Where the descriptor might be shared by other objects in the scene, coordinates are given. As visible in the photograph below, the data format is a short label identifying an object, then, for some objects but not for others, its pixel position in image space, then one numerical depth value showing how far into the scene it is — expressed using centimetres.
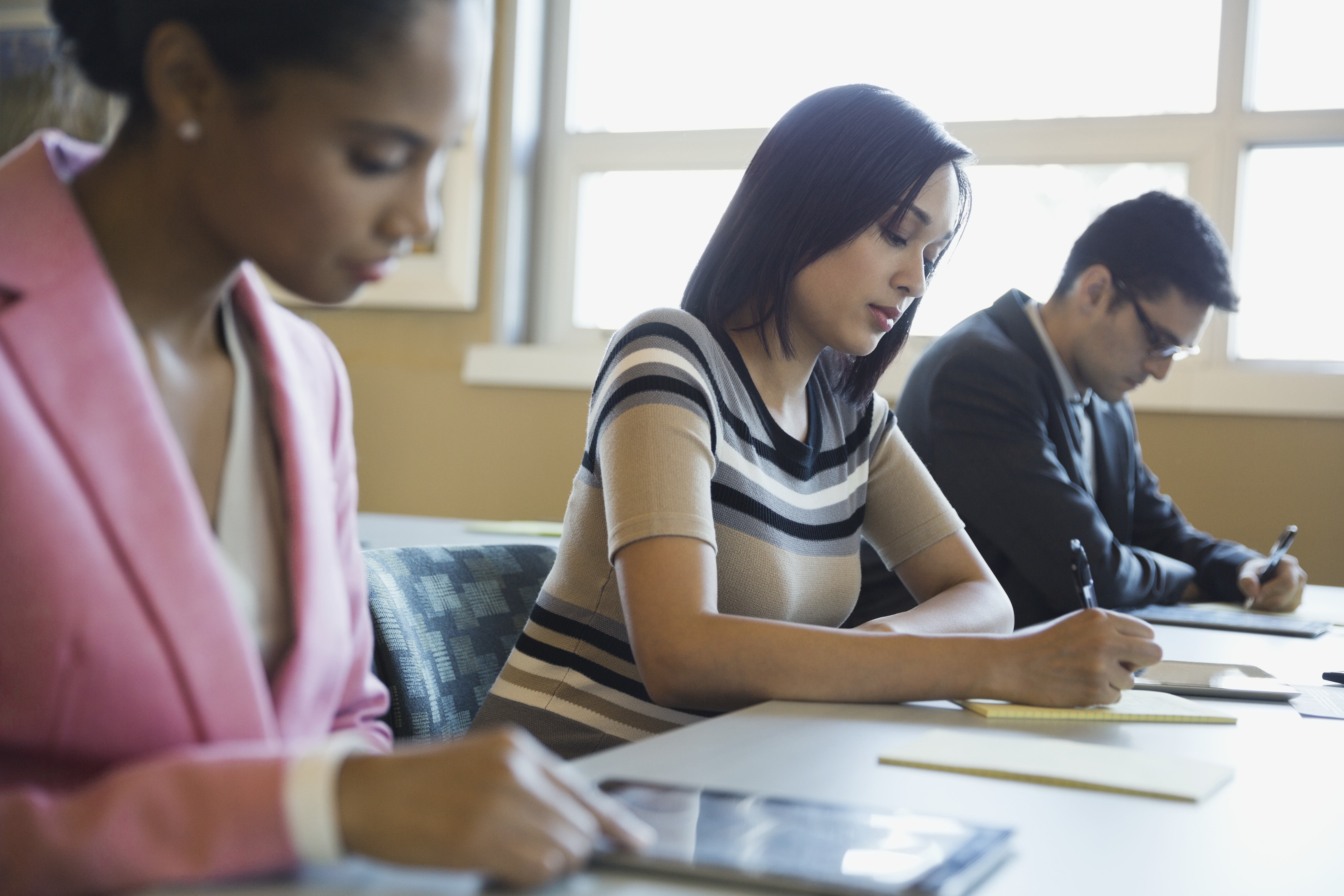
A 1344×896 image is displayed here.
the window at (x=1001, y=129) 300
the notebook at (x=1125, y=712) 109
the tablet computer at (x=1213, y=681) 128
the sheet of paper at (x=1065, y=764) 84
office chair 125
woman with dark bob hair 111
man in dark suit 215
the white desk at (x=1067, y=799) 65
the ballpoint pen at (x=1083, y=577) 142
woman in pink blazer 56
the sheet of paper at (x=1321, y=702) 122
